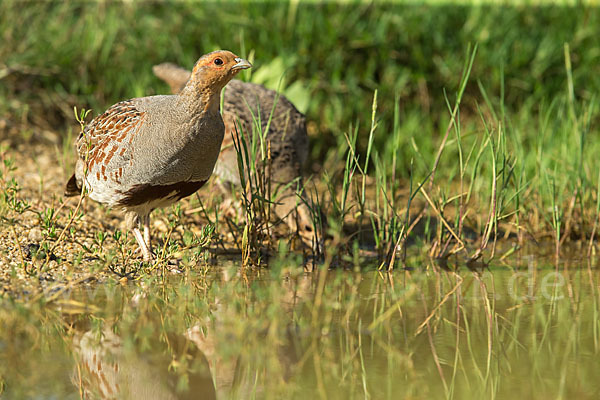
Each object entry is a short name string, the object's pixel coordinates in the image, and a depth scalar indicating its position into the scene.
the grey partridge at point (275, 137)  10.25
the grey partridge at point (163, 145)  8.23
